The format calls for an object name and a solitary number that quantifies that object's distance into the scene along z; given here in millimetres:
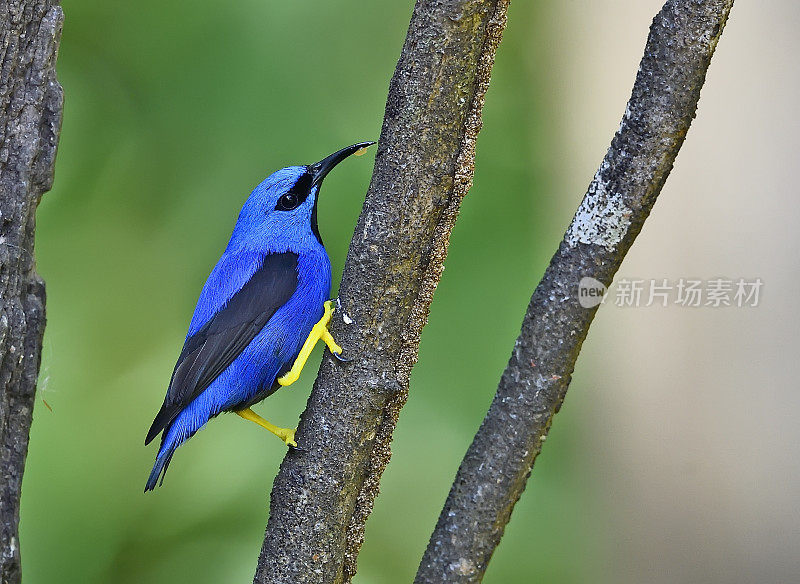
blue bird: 3412
